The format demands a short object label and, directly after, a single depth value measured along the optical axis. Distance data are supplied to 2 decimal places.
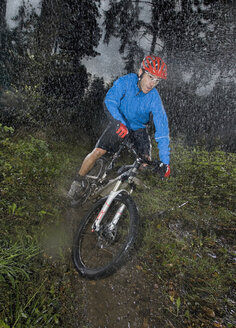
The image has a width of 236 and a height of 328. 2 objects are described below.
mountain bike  2.60
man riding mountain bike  3.15
